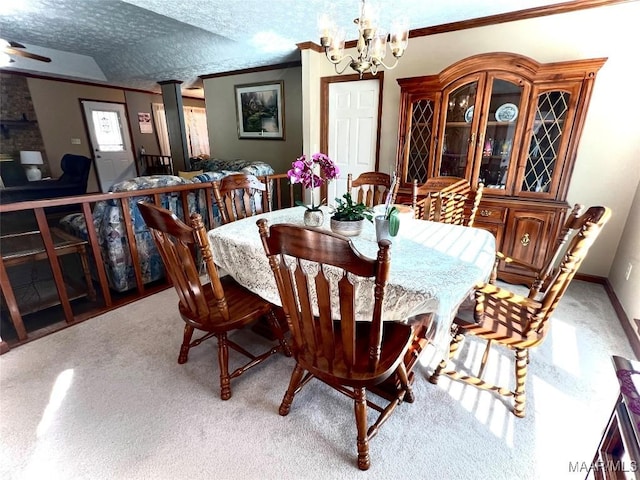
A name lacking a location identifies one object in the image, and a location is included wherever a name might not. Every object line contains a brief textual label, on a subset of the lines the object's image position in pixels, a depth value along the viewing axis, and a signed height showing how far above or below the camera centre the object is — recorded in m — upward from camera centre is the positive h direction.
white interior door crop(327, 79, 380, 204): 3.62 +0.26
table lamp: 5.83 -0.28
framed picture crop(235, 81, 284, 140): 5.00 +0.60
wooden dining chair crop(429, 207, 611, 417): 1.22 -0.80
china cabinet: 2.43 +0.12
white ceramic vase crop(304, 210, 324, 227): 1.73 -0.38
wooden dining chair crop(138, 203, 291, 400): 1.22 -0.77
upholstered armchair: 4.75 -0.60
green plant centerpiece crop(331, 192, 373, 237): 1.63 -0.37
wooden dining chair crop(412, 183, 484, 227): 2.26 -0.44
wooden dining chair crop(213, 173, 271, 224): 2.11 -0.33
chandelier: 1.60 +0.56
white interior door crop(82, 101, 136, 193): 6.94 +0.13
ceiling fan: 2.88 +0.92
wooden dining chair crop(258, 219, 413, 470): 0.90 -0.62
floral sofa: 2.38 -0.65
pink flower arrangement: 1.61 -0.12
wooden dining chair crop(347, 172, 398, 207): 2.37 -0.28
